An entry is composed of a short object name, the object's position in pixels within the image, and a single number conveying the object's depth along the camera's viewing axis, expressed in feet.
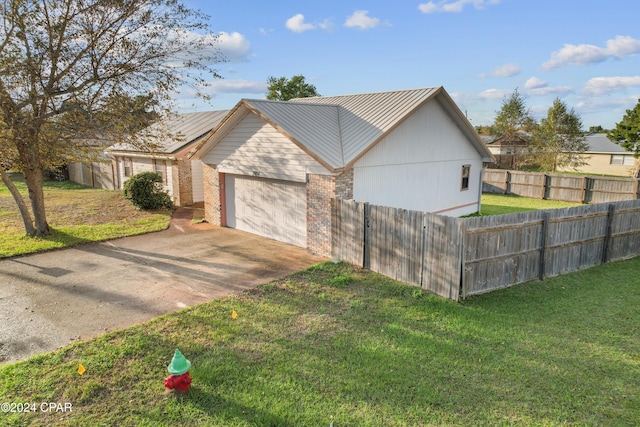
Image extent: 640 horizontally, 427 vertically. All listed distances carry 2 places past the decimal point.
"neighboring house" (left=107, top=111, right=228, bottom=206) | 67.46
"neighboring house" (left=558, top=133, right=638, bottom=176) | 132.05
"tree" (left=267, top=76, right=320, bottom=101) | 160.04
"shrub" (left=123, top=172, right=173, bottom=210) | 63.77
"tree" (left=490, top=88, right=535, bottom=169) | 140.01
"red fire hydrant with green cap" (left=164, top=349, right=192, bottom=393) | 17.54
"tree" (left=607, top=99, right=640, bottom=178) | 92.68
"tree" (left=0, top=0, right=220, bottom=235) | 37.58
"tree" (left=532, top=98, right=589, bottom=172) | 100.99
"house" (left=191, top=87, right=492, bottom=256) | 39.42
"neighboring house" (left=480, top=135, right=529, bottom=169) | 135.28
